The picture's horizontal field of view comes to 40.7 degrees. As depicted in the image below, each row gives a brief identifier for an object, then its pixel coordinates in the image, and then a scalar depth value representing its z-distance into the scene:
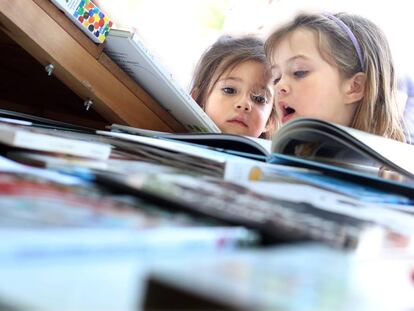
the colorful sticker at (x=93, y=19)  0.74
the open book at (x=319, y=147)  0.60
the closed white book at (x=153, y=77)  0.77
